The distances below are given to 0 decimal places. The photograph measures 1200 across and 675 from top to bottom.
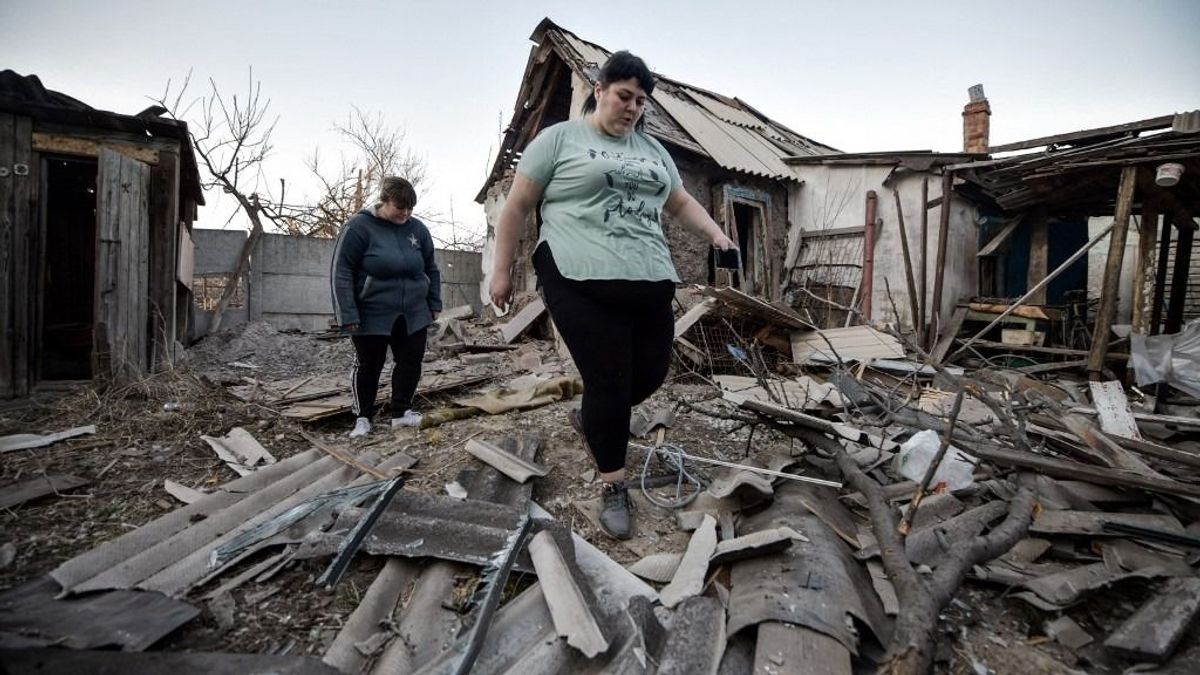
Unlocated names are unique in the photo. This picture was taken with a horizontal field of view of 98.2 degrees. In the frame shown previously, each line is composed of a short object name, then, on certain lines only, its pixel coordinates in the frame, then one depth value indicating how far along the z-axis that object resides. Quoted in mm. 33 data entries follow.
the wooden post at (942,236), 6973
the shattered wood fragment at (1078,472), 1746
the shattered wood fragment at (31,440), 2705
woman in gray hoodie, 3070
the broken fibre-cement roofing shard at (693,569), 1422
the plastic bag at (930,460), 2143
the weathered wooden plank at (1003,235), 7684
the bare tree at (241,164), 9305
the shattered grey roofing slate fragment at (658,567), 1575
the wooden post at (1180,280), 6672
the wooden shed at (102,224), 4328
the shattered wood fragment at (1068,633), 1291
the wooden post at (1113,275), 5348
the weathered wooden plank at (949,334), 6965
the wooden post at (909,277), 7066
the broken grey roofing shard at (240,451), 2594
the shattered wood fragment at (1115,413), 2768
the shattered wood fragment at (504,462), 2197
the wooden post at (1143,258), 5492
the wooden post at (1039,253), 7301
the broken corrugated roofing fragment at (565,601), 1184
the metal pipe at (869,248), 8125
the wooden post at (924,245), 7285
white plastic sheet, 4723
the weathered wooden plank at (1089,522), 1688
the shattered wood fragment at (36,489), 2021
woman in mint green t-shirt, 1830
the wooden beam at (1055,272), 5816
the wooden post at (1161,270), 6969
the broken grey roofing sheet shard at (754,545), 1493
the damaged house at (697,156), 7117
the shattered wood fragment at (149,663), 1052
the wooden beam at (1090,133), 5355
